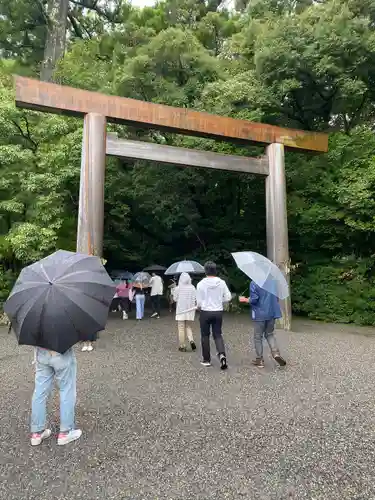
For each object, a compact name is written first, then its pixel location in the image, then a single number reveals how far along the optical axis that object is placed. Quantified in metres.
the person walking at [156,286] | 9.77
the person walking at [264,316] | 4.84
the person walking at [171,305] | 11.30
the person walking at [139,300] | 9.44
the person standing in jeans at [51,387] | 2.89
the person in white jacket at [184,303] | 5.93
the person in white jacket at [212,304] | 4.82
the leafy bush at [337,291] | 9.45
